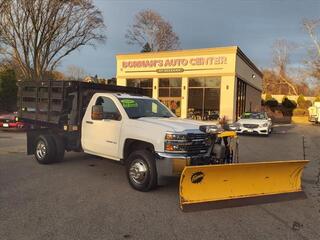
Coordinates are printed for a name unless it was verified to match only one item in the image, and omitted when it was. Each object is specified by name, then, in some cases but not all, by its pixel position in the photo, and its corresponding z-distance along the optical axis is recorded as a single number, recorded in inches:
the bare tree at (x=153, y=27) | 1791.9
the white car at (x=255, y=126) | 631.4
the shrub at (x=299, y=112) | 1420.4
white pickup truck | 203.4
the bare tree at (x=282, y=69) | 2215.9
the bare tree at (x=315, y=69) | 1416.4
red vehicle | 545.7
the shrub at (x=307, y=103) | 1534.9
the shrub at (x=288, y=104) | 1499.7
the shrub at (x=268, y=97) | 1626.5
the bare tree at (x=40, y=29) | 918.5
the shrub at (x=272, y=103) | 1555.9
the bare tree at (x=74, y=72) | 2571.2
